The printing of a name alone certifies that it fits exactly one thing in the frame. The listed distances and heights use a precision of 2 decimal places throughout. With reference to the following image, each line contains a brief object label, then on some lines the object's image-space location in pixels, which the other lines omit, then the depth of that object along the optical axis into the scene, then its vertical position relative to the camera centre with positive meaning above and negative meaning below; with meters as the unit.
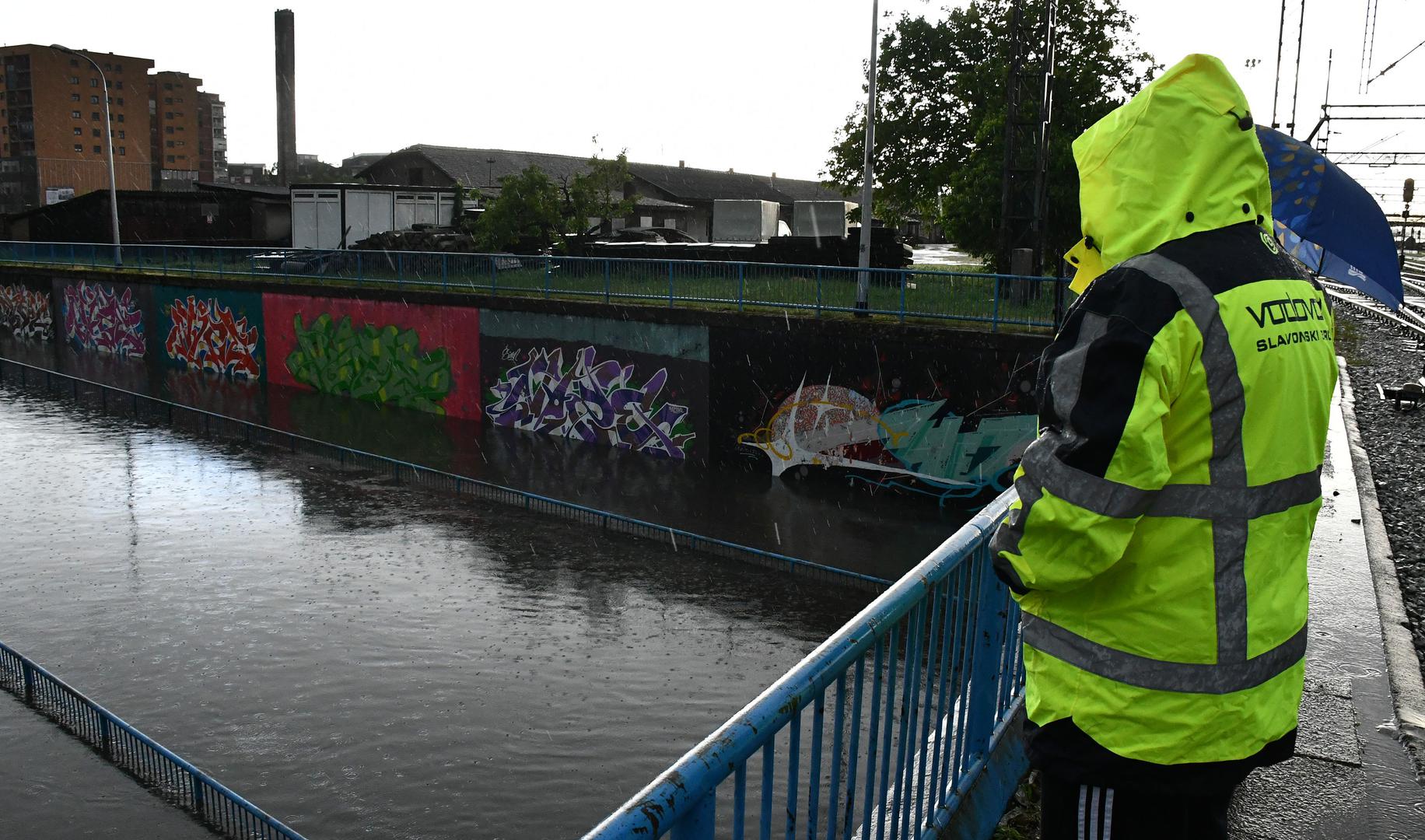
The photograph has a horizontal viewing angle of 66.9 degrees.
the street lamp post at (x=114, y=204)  36.66 +1.66
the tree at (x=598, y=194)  36.28 +2.37
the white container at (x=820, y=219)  29.59 +1.40
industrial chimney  59.56 +8.99
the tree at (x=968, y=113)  23.80 +4.24
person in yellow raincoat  2.06 -0.38
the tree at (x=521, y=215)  33.59 +1.47
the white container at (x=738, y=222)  38.78 +1.64
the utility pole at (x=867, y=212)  18.89 +1.13
